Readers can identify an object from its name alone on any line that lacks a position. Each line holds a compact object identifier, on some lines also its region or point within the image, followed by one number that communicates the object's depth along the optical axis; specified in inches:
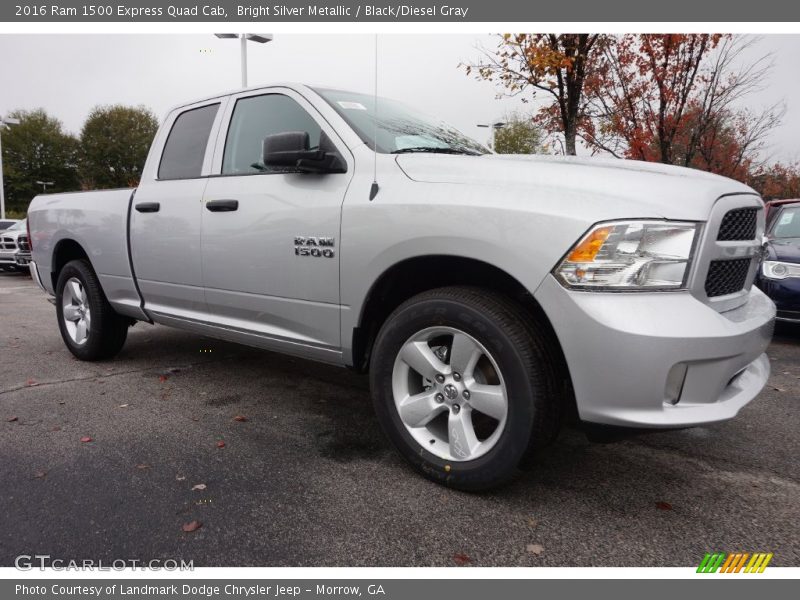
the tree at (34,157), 1955.0
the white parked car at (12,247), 553.6
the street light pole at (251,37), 457.6
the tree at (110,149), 1994.3
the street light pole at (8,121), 1050.8
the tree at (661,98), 422.6
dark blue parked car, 224.7
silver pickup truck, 81.8
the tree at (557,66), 334.3
